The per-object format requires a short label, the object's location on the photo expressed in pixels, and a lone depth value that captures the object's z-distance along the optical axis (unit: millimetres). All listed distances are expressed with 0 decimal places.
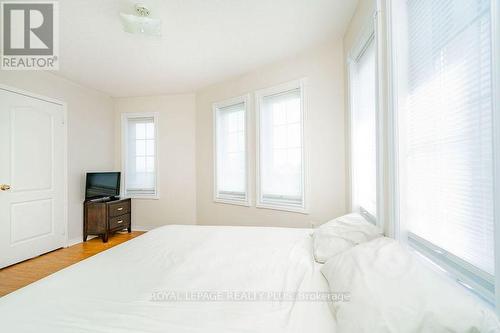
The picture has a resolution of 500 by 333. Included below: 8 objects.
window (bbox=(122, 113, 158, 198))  4348
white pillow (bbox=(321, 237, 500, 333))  621
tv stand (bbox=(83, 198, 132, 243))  3656
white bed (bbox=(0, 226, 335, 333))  837
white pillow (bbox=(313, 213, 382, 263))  1371
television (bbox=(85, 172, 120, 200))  3699
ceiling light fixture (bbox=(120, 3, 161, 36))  1925
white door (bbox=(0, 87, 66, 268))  2735
